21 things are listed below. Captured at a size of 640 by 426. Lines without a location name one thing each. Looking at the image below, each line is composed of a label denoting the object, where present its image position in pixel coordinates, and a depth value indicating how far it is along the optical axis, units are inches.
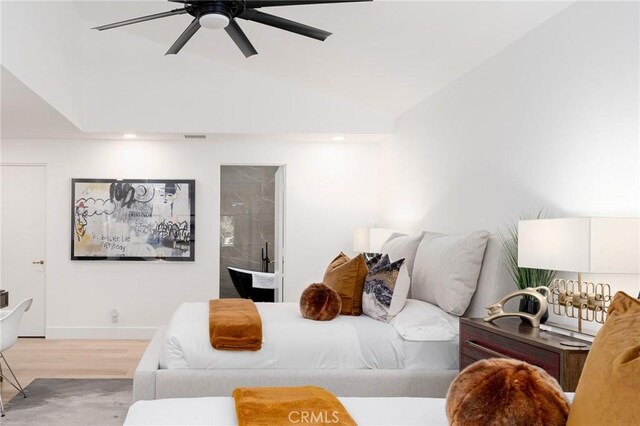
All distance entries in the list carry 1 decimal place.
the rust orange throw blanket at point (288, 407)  68.6
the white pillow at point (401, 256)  136.6
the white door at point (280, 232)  248.2
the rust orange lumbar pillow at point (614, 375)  43.8
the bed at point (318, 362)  122.0
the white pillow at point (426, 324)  127.1
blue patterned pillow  137.7
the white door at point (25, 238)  241.4
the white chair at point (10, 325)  140.3
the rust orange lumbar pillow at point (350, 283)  144.6
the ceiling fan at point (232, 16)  104.0
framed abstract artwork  242.5
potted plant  109.4
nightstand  84.7
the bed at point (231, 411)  69.5
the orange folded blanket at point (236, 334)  122.7
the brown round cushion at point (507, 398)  54.2
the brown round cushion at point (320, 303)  137.2
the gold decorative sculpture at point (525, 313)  104.0
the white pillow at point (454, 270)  130.6
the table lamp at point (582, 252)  87.2
